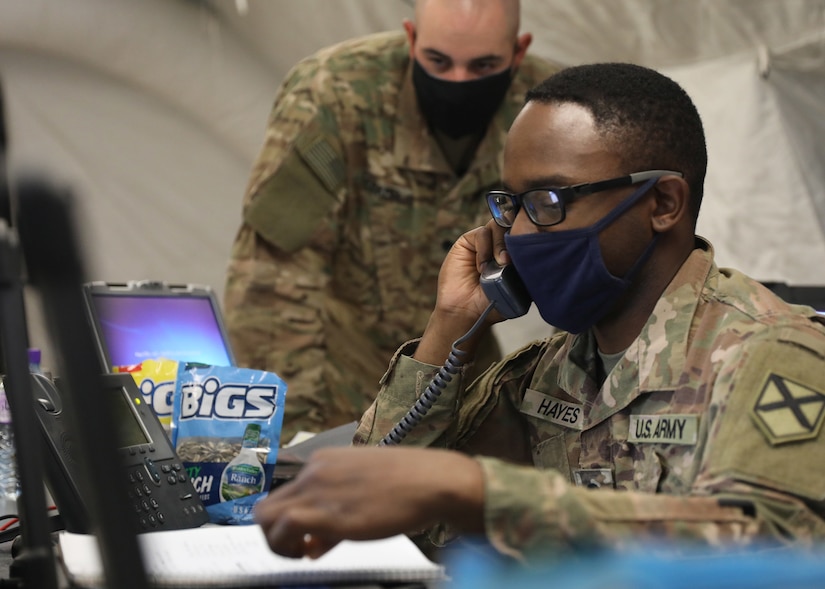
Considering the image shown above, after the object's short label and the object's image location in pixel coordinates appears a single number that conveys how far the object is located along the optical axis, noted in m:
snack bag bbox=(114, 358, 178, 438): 3.71
